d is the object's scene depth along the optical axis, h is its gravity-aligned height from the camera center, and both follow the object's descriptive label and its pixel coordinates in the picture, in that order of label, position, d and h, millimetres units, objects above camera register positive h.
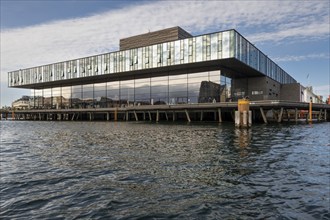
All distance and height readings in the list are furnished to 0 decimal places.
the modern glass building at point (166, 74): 49844 +7204
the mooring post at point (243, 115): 31698 -895
